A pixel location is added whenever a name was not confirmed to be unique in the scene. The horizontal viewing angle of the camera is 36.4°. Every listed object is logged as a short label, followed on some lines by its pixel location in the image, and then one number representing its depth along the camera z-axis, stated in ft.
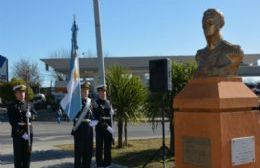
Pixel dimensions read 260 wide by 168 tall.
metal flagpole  39.79
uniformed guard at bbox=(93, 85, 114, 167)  29.76
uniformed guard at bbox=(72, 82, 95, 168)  27.93
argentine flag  28.18
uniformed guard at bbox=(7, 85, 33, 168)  25.51
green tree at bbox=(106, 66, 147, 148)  39.26
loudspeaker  27.40
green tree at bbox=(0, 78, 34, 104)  100.91
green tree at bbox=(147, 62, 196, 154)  33.60
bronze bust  15.18
